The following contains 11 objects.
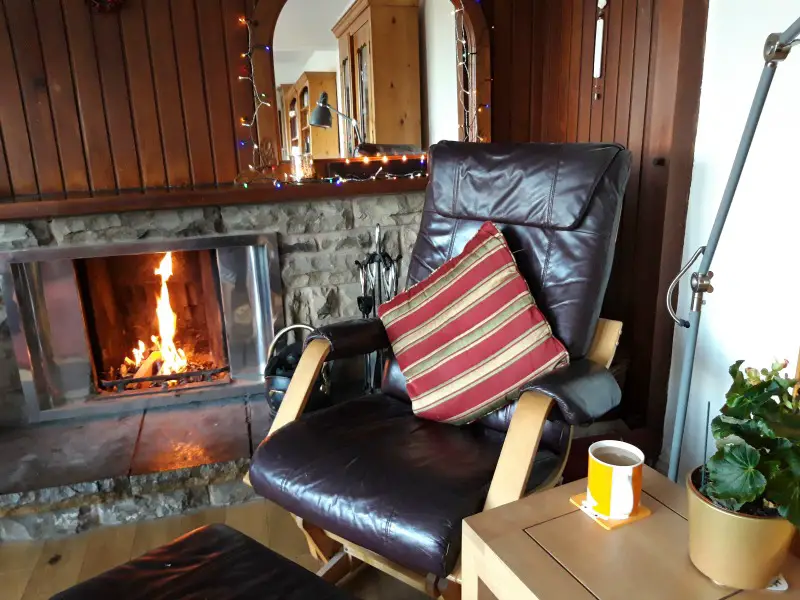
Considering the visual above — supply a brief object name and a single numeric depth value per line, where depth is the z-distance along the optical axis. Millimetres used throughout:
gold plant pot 843
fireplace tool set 2304
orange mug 1048
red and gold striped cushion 1543
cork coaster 1051
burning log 2514
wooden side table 912
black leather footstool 1049
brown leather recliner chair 1234
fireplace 2244
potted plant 812
